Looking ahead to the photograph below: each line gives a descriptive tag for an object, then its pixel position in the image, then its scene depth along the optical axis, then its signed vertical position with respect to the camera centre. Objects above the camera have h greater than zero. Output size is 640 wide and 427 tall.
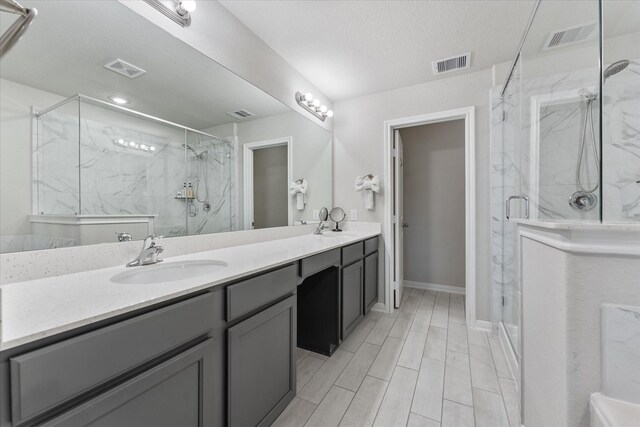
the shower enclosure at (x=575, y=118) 1.23 +0.56
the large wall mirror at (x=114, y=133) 0.94 +0.37
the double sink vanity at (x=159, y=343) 0.56 -0.37
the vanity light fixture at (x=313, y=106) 2.46 +1.06
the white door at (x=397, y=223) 2.86 -0.13
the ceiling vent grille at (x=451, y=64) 2.23 +1.31
